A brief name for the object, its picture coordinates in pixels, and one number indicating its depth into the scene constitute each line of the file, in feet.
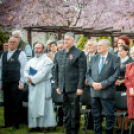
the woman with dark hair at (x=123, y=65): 34.15
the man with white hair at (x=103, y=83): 29.35
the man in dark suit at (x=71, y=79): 31.19
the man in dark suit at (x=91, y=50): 35.98
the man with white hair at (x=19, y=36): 37.42
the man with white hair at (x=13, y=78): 34.68
